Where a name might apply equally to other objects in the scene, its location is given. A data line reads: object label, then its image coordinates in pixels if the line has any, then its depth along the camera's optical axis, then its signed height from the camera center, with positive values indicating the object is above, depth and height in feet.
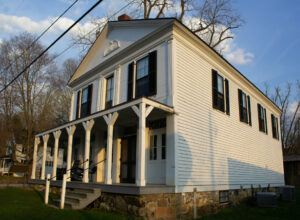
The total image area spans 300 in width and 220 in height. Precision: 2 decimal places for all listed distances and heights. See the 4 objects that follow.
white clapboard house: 29.14 +6.46
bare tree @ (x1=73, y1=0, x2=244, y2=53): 75.97 +43.97
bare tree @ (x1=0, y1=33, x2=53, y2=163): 80.74 +24.26
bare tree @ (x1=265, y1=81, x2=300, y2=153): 121.56 +17.72
